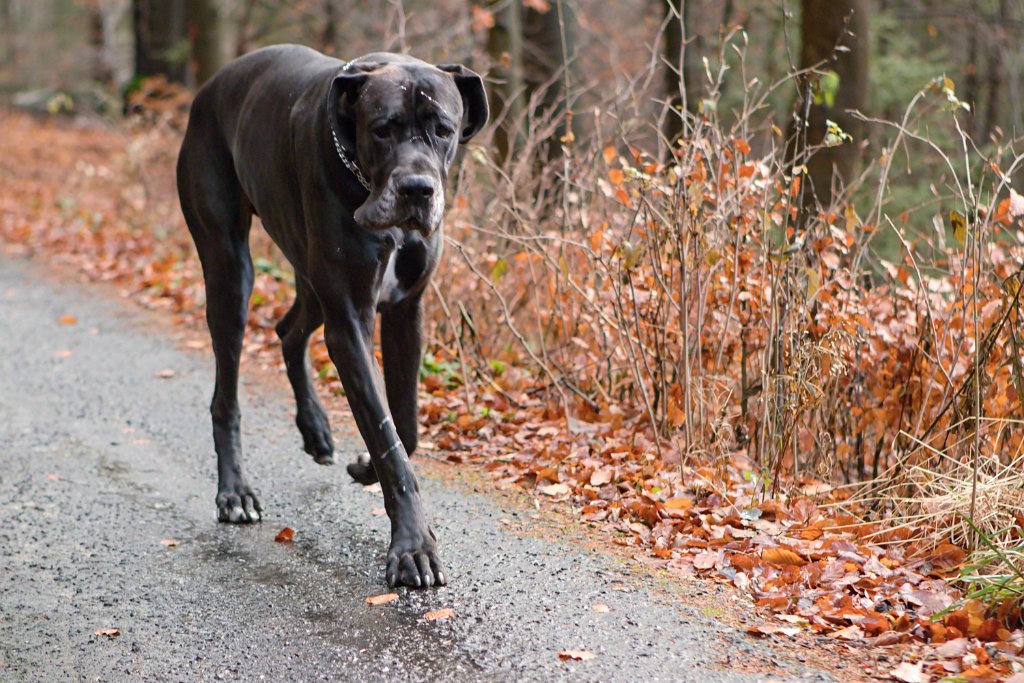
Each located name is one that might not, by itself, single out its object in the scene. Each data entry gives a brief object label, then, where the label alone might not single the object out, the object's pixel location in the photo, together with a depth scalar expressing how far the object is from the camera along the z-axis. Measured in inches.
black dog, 150.2
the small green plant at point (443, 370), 277.4
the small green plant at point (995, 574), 144.0
